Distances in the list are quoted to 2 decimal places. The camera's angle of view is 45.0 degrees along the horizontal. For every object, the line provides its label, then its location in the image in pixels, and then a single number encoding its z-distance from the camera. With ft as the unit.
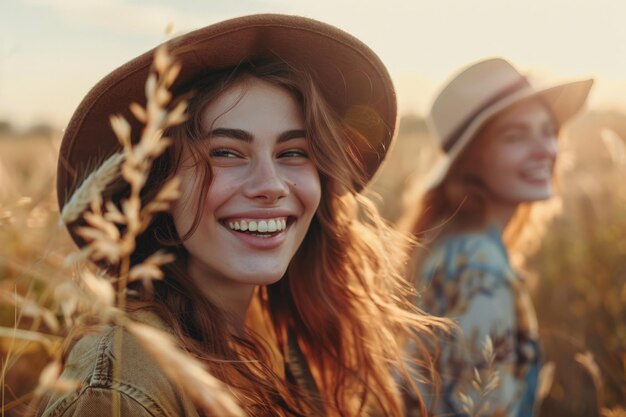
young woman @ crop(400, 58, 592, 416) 3.30
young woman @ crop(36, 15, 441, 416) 2.01
